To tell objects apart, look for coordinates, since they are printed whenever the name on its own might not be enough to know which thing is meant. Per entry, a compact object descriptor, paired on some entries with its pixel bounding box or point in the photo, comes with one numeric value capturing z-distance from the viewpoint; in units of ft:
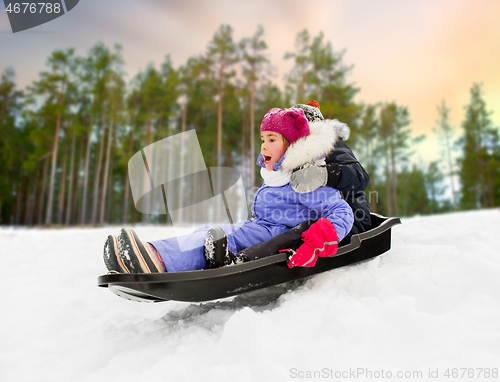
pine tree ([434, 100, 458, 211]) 63.67
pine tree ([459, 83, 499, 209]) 61.00
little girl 4.74
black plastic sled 4.50
